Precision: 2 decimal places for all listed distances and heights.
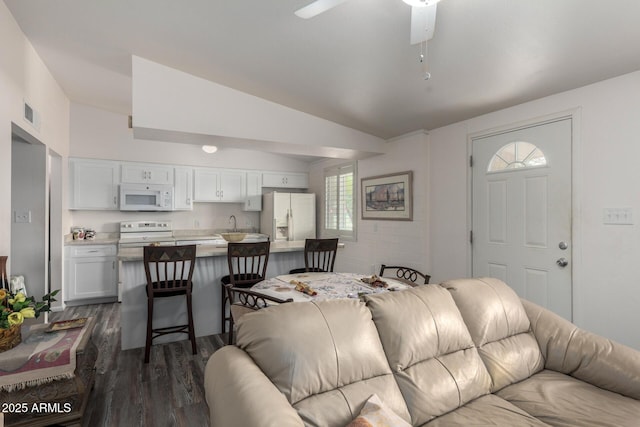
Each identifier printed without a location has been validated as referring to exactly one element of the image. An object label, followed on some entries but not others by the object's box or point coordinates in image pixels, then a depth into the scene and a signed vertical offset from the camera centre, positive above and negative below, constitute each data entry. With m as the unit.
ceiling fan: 1.55 +0.99
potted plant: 1.83 -0.56
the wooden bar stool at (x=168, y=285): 2.78 -0.62
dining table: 2.27 -0.53
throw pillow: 1.14 -0.71
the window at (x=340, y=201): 5.24 +0.26
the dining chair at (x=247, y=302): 2.05 -0.61
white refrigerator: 5.64 +0.01
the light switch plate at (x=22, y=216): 3.40 +0.00
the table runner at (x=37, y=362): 1.73 -0.79
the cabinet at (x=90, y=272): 4.46 -0.77
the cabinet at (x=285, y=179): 6.20 +0.71
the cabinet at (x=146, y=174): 5.05 +0.67
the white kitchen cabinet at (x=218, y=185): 5.59 +0.54
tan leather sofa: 1.23 -0.66
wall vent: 2.87 +0.91
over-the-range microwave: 4.95 +0.30
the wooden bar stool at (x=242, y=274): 2.99 -0.56
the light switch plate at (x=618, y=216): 2.37 +0.01
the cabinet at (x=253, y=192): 6.00 +0.44
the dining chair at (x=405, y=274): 3.76 -0.71
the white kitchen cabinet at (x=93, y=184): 4.71 +0.47
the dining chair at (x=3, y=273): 2.25 -0.39
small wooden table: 1.75 -1.03
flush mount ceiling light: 5.12 +1.04
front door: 2.74 +0.05
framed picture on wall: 4.10 +0.27
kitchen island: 3.09 -0.80
